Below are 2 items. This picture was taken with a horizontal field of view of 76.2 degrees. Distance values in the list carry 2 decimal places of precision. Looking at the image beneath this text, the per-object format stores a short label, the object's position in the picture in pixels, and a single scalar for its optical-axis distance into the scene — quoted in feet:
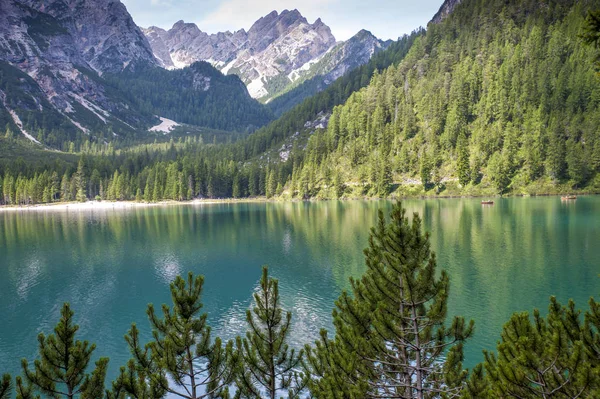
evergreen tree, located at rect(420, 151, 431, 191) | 497.87
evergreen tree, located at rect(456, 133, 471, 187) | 476.54
